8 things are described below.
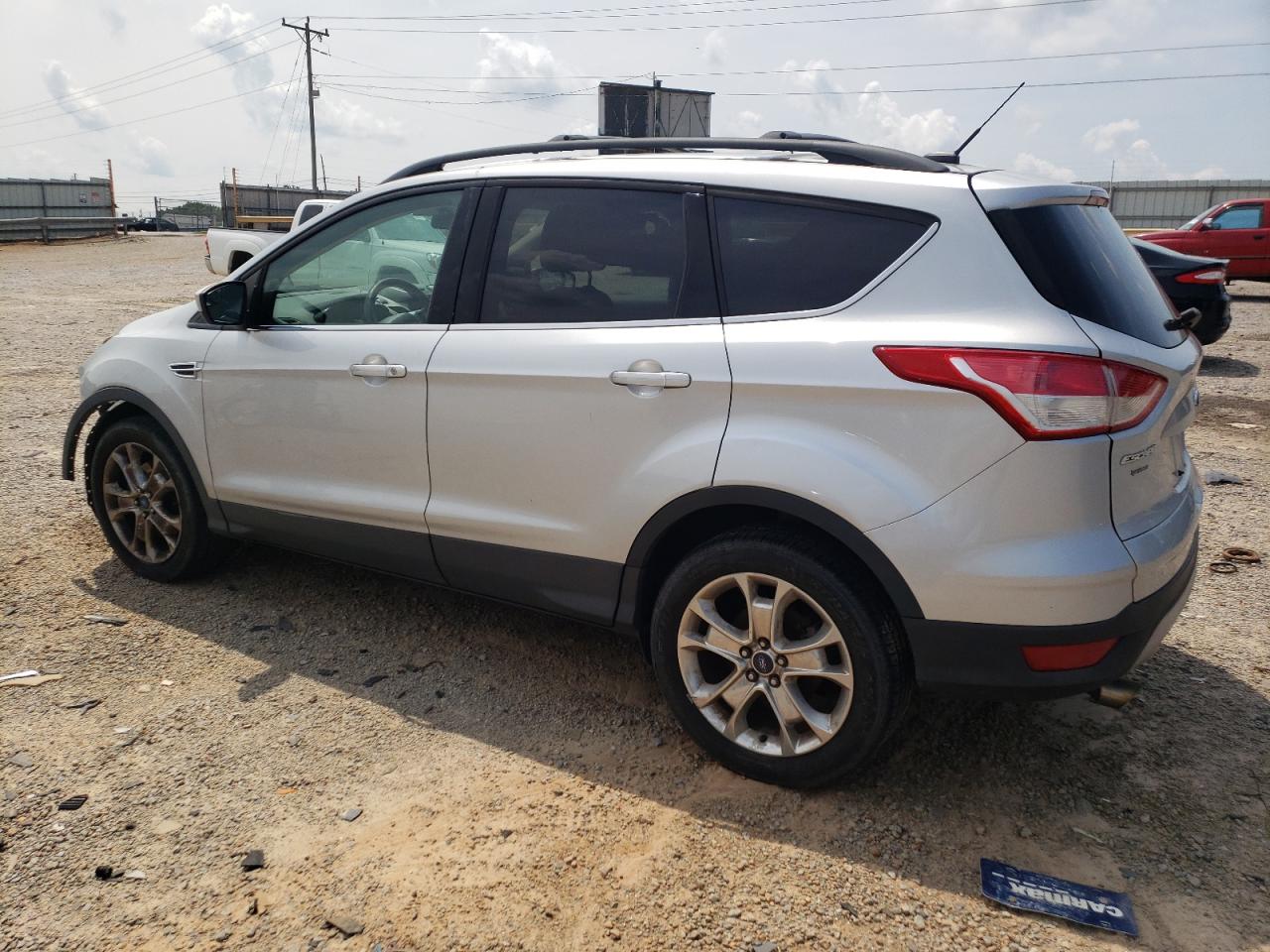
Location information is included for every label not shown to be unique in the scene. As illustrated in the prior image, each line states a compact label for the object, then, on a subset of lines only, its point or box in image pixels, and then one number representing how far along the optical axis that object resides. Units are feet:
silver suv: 8.66
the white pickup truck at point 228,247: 41.45
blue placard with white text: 8.54
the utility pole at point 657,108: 109.70
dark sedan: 33.19
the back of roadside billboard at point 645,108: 113.91
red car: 57.88
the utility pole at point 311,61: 162.30
